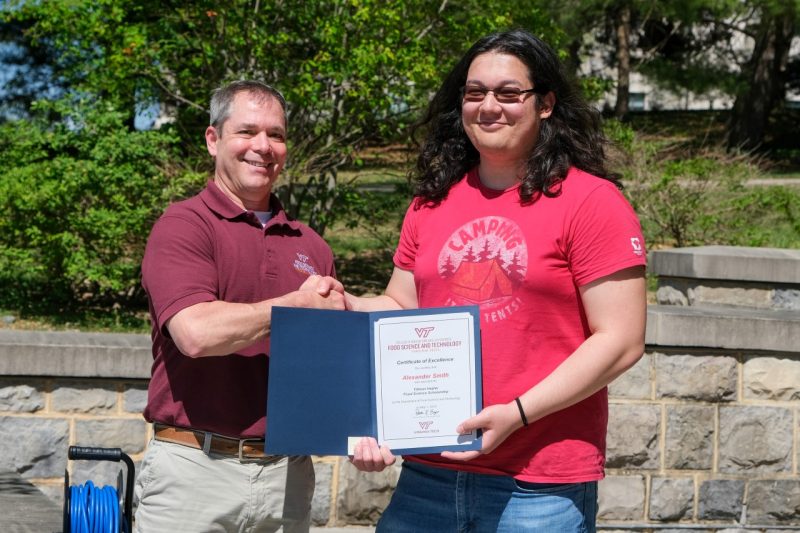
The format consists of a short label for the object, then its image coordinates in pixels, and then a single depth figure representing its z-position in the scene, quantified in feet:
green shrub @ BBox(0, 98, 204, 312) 27.55
